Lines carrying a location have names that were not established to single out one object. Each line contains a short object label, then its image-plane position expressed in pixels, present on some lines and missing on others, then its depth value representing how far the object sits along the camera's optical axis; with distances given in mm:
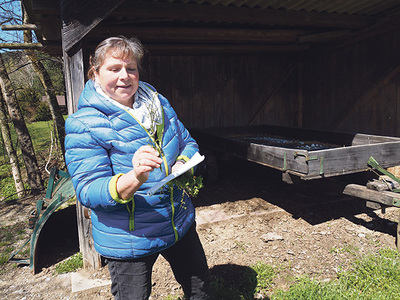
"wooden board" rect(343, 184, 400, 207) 3494
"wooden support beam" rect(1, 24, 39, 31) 5370
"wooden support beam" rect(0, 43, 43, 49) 6355
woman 1506
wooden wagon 3705
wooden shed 4733
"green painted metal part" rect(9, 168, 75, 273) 3570
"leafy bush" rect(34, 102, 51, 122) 14117
